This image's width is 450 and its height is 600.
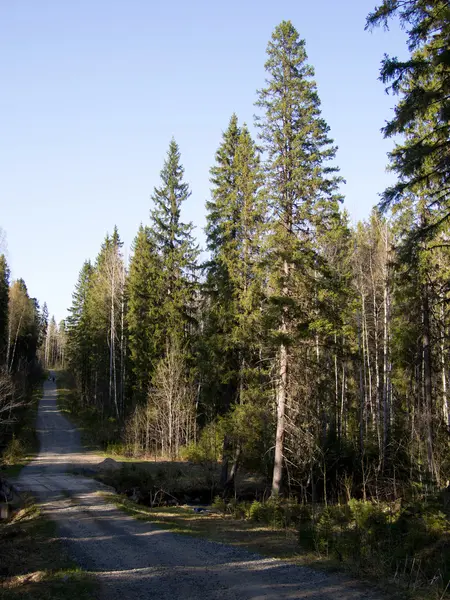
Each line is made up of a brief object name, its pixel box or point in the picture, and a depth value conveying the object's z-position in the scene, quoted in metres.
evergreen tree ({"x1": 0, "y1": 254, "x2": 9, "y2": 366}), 45.46
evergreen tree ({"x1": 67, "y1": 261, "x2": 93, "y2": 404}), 55.19
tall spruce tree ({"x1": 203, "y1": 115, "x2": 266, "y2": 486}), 20.64
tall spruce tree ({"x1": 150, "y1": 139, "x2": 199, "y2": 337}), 32.19
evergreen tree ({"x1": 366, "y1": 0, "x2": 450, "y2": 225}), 9.55
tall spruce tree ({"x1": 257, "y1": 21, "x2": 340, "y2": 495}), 16.89
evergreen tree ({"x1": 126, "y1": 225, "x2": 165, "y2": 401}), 34.09
